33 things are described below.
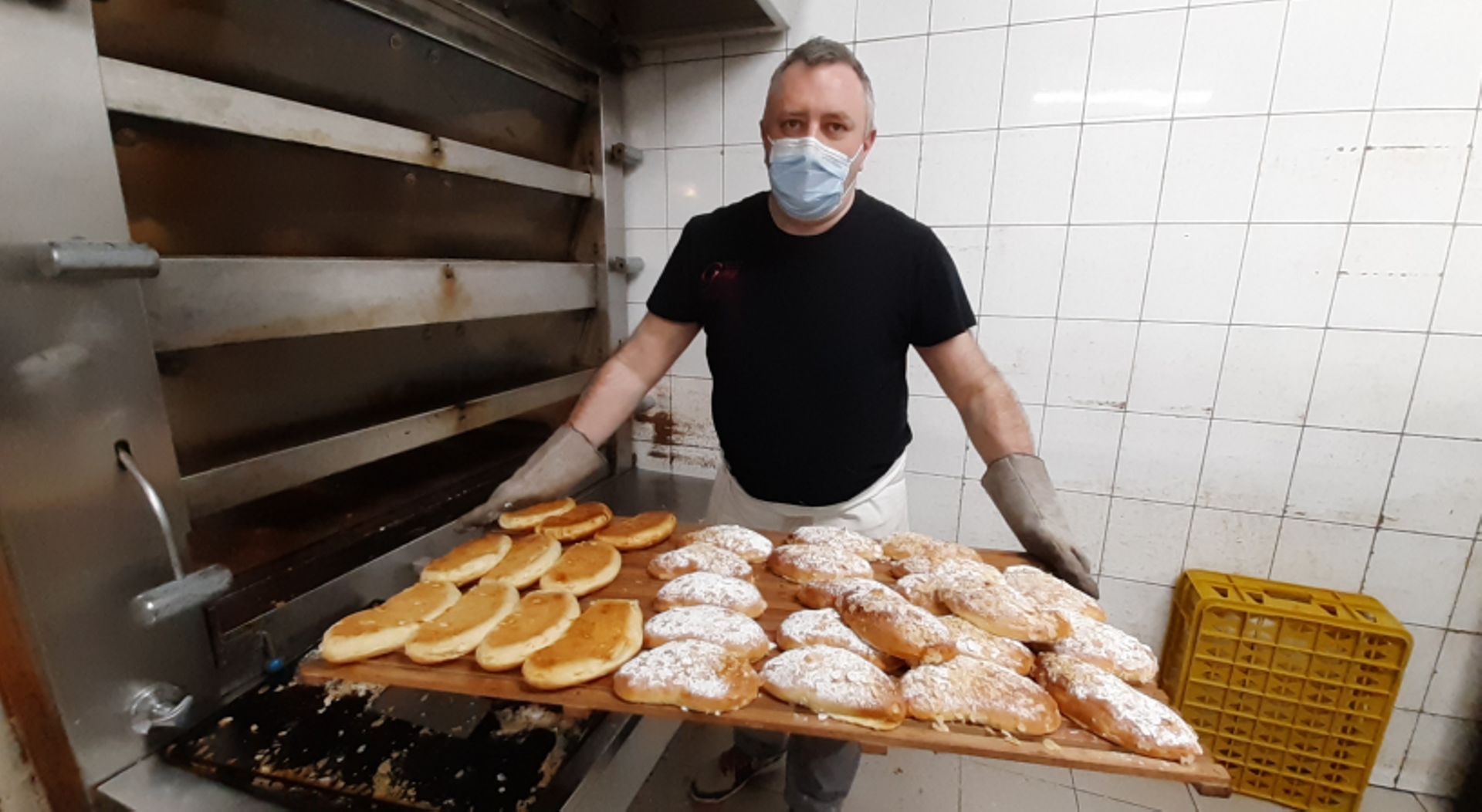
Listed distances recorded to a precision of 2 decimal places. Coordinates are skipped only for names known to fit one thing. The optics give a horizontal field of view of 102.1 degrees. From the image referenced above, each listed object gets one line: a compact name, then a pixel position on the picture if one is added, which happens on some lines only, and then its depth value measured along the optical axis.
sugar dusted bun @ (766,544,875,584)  1.12
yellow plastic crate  1.81
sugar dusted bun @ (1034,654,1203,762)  0.75
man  1.35
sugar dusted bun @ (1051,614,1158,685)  0.88
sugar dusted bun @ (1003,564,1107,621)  1.01
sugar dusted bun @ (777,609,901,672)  0.92
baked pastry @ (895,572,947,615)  1.03
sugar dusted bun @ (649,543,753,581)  1.13
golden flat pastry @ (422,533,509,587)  1.11
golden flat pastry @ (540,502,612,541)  1.26
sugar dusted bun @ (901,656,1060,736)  0.78
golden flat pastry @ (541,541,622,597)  1.09
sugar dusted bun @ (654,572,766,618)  1.03
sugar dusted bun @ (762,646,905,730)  0.80
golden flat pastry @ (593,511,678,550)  1.25
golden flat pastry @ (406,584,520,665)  0.91
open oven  0.77
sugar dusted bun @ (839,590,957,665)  0.89
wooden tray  0.74
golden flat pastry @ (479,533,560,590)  1.11
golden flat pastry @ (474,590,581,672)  0.90
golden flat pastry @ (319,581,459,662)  0.91
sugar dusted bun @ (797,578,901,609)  1.06
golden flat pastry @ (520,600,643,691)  0.86
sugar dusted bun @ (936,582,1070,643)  0.93
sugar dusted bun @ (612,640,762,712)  0.82
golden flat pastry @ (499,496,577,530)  1.29
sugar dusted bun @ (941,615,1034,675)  0.89
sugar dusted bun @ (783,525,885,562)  1.22
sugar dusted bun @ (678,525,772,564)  1.22
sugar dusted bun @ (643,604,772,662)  0.93
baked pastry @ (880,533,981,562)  1.19
